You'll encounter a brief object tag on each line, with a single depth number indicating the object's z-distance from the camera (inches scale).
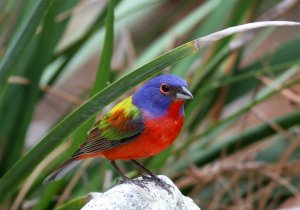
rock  178.9
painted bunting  209.2
